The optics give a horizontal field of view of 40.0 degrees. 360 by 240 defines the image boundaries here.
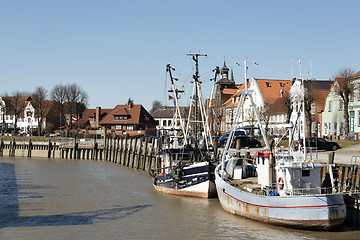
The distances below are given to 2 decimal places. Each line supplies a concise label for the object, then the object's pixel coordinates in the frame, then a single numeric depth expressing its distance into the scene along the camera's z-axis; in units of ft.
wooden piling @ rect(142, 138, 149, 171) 193.32
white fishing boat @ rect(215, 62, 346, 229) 75.56
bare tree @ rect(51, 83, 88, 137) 386.81
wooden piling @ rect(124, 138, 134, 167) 216.51
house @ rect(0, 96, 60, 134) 423.64
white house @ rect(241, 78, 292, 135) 270.26
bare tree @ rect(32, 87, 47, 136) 397.10
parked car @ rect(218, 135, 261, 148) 182.70
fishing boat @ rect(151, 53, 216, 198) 113.60
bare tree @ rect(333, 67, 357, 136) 197.36
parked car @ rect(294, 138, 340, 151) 162.01
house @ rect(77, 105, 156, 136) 382.63
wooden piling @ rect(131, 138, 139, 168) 209.78
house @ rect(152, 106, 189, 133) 510.83
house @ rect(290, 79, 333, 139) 214.69
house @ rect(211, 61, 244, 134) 368.07
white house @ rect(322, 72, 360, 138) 202.08
